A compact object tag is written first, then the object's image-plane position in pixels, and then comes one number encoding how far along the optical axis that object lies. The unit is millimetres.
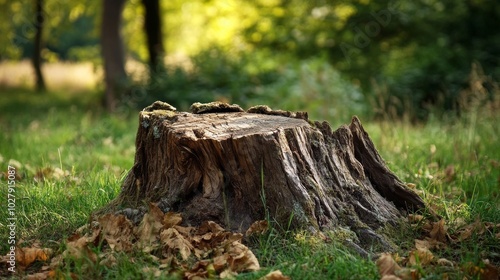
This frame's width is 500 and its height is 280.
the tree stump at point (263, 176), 3639
